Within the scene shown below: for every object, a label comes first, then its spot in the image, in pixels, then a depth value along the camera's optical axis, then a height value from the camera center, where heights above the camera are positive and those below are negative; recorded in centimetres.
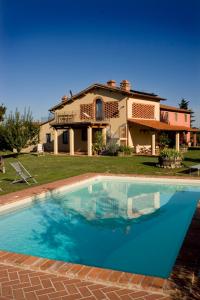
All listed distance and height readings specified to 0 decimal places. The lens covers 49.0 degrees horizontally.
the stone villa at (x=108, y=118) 2146 +325
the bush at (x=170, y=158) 1359 -61
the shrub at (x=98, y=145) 2095 +36
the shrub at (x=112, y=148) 2018 +6
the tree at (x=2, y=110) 2896 +523
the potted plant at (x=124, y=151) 1996 -22
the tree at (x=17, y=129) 1819 +169
